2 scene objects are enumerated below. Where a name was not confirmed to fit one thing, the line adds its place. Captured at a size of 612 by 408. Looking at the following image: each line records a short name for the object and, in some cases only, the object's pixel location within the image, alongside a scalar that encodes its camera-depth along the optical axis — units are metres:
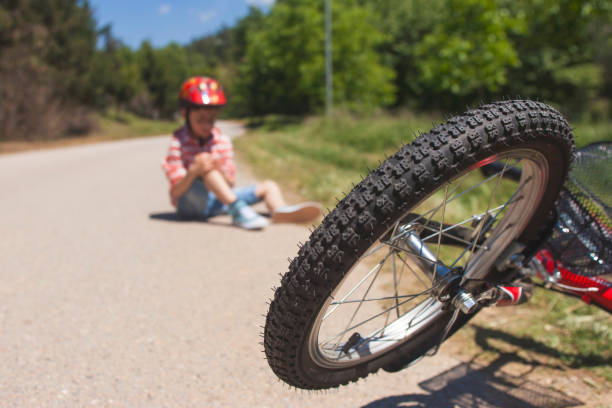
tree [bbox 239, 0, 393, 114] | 32.16
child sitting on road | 4.10
